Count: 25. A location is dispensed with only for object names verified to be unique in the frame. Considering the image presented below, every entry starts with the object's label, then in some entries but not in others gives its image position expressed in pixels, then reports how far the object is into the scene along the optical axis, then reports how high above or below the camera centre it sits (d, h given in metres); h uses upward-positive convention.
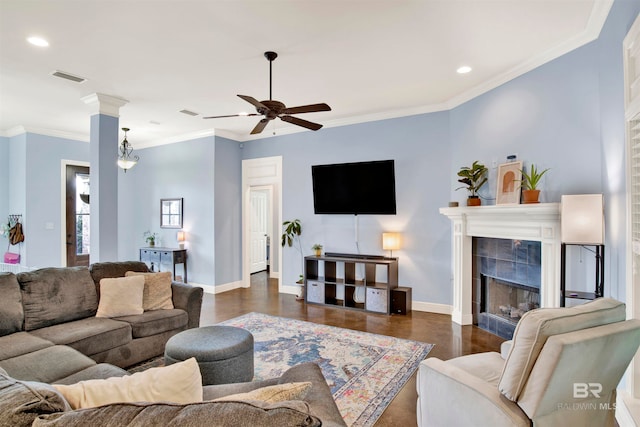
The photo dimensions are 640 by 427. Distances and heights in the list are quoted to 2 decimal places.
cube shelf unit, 4.95 -1.05
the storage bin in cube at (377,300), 4.89 -1.25
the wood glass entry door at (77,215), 6.71 -0.04
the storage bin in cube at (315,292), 5.43 -1.25
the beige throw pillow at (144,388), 1.12 -0.59
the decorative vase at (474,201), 4.10 +0.14
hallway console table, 6.50 -0.86
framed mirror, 6.84 +0.00
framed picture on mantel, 3.66 +0.32
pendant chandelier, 5.77 +0.87
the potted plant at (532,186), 3.33 +0.26
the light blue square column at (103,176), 4.44 +0.48
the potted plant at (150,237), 7.06 -0.50
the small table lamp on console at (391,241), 5.04 -0.41
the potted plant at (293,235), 6.05 -0.39
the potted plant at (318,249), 5.70 -0.59
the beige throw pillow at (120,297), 3.25 -0.80
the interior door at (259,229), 8.34 -0.38
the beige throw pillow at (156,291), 3.52 -0.81
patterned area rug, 2.64 -1.42
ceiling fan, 3.08 +0.94
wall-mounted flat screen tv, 5.16 +0.39
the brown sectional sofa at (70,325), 2.29 -0.95
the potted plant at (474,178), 4.07 +0.41
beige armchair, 1.47 -0.74
